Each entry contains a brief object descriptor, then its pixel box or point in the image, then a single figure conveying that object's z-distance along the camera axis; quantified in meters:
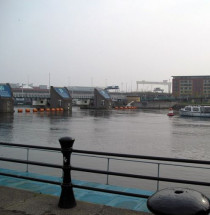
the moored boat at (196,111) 82.50
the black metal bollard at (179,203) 2.94
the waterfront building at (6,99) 83.06
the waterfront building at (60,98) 107.12
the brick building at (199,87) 195.76
